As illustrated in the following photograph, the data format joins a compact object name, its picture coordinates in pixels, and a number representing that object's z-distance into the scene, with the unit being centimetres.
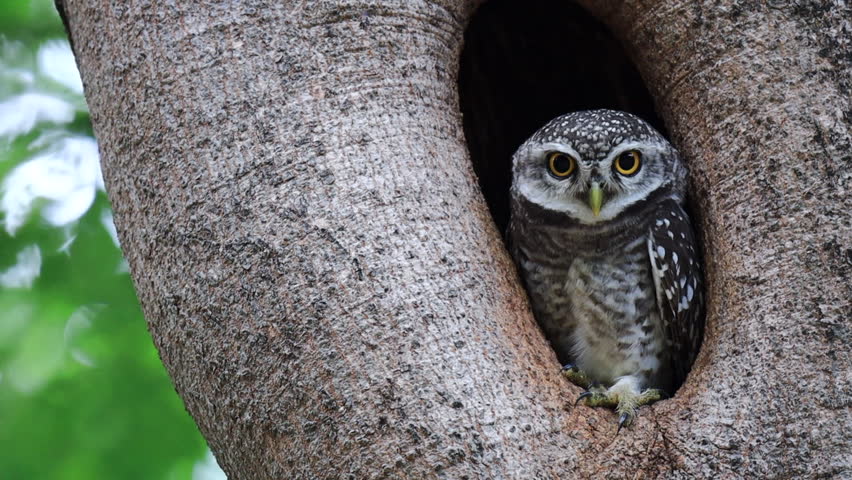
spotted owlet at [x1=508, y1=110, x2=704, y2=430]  543
